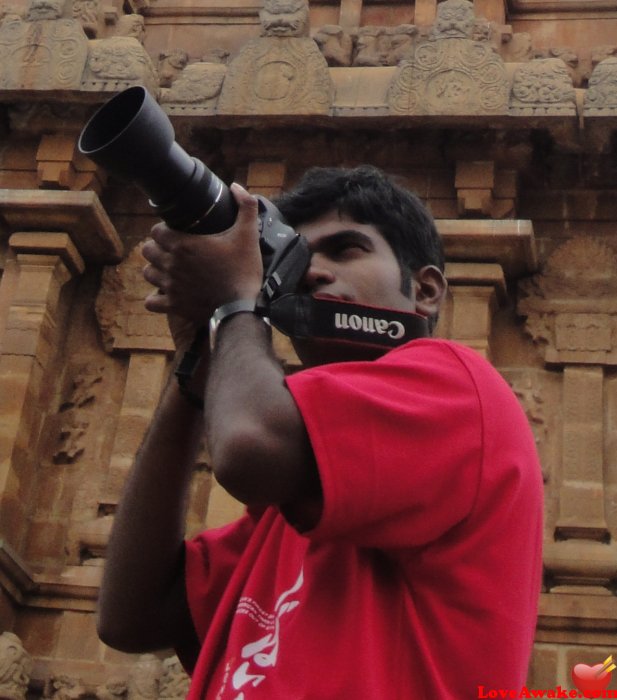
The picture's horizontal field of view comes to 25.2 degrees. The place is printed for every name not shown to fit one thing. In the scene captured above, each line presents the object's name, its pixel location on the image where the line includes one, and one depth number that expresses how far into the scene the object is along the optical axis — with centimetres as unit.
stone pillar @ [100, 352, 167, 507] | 638
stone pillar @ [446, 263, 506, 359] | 641
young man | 178
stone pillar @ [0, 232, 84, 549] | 626
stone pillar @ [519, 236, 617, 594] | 588
